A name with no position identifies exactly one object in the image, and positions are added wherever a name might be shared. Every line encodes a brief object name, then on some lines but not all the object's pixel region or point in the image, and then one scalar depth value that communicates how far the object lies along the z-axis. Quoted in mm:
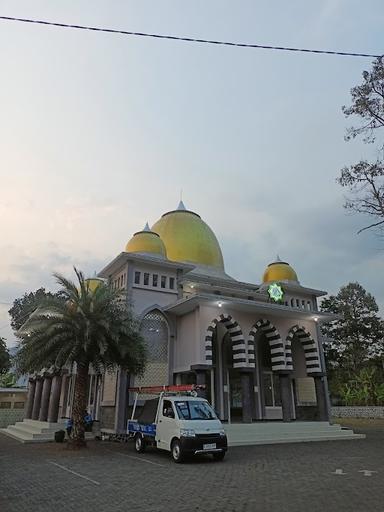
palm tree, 13555
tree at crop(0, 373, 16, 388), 40478
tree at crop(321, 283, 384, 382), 39438
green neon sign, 22828
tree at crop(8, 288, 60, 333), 39116
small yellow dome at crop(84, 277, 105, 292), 23416
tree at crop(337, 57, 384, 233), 13859
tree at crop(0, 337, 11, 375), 29484
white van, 10398
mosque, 18016
